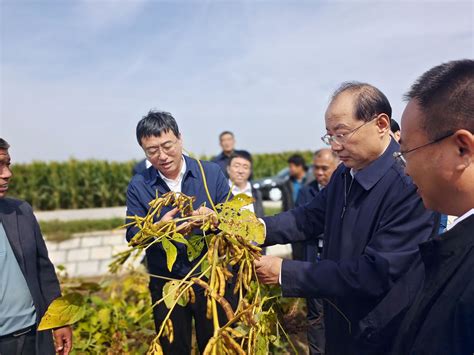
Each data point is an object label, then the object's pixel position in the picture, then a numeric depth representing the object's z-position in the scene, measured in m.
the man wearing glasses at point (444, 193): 0.92
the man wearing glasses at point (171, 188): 2.48
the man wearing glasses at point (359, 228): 1.67
